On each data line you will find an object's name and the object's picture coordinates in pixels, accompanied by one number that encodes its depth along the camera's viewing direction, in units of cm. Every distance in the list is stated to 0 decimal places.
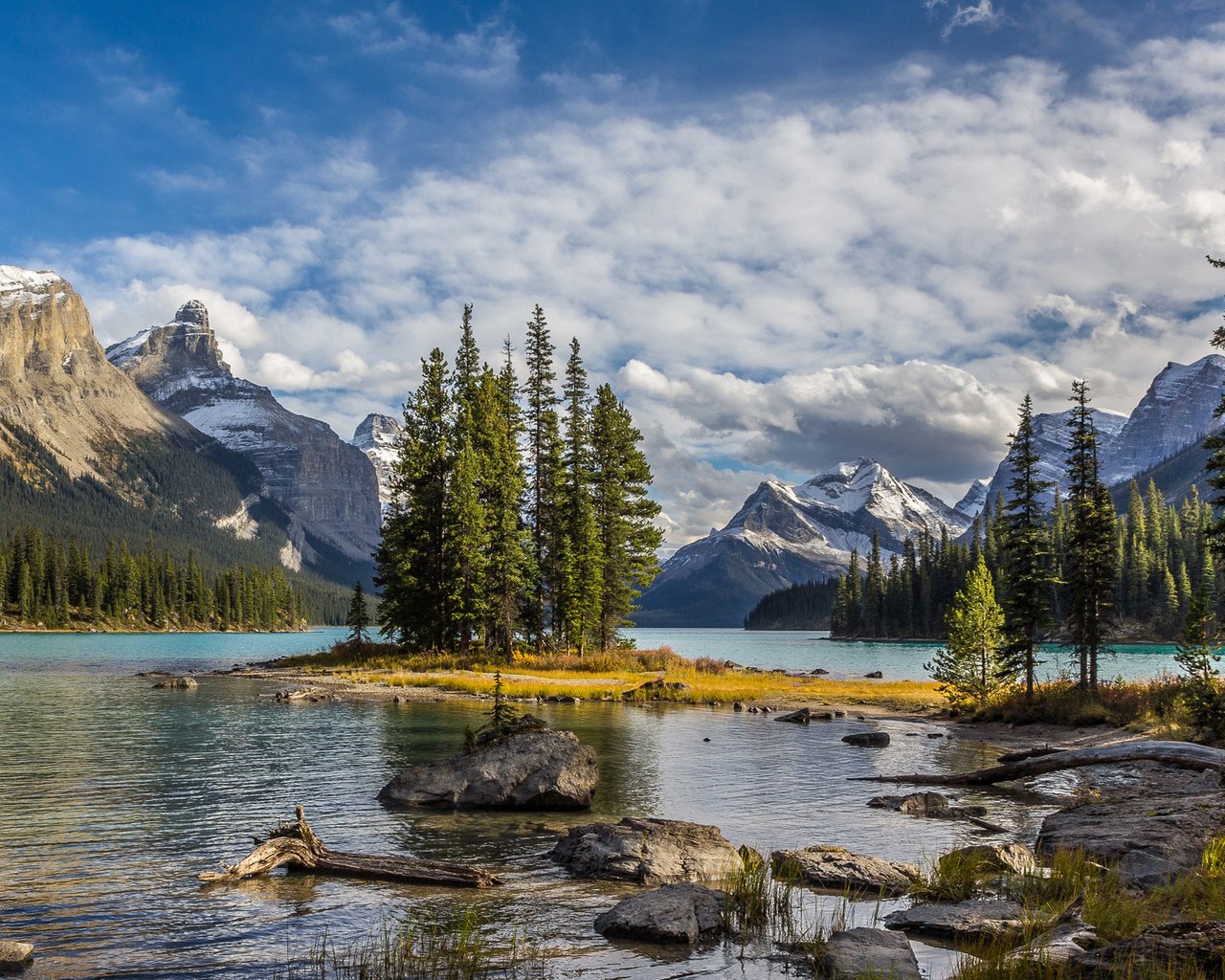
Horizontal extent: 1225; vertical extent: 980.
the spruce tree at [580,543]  6744
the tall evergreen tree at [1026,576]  4328
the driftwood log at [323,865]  1470
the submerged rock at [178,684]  5419
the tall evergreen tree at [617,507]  7119
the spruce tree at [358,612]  8700
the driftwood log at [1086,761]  2270
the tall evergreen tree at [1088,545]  4556
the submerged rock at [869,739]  3449
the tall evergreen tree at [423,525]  6775
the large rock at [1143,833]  1401
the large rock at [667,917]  1223
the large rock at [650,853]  1540
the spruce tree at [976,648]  4434
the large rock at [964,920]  1159
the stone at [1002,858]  1462
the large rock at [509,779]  2162
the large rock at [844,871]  1472
